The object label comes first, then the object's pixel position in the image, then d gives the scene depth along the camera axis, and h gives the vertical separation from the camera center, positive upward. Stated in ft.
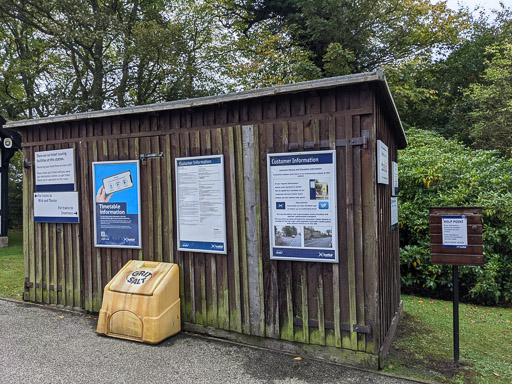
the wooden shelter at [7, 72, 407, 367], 13.84 -1.32
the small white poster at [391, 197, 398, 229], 18.01 -1.29
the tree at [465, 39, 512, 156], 52.49 +10.48
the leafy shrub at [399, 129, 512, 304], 23.68 -1.77
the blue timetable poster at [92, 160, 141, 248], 18.54 -0.53
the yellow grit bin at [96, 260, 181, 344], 15.80 -4.74
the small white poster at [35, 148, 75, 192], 20.35 +1.32
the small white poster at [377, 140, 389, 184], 14.14 +0.92
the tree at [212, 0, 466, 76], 51.60 +22.38
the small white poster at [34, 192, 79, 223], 20.22 -0.67
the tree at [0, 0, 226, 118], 49.63 +20.04
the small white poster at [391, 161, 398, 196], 18.67 +0.40
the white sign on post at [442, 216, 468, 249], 13.58 -1.65
